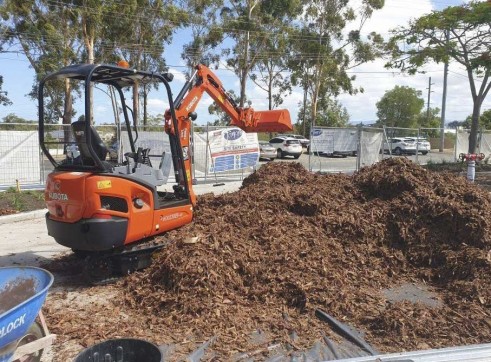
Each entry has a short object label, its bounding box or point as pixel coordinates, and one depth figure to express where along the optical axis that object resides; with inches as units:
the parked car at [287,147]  1223.5
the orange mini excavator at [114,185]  210.8
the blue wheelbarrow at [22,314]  115.6
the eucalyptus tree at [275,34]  1541.6
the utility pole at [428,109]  2920.8
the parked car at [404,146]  1448.1
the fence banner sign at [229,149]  684.4
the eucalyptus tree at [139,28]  1180.5
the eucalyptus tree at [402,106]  3189.0
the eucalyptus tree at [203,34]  1443.2
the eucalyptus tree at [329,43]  1679.4
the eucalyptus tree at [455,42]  715.4
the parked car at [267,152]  1177.4
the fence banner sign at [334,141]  824.9
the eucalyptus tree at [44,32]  1150.3
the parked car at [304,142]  1537.6
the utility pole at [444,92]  1566.3
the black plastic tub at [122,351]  140.7
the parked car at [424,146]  1403.8
